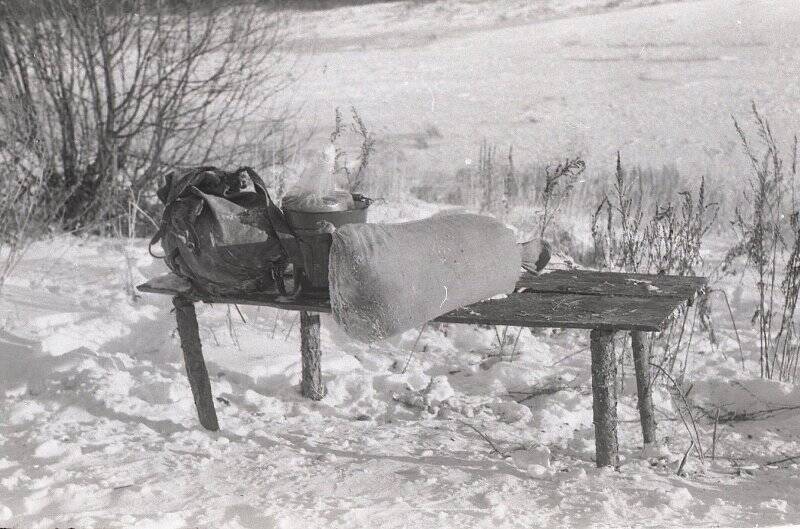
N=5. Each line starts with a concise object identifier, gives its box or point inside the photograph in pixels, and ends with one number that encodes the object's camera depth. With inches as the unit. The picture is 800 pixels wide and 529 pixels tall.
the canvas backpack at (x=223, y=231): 113.7
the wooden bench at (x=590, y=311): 110.1
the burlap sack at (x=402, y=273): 103.9
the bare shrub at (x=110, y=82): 239.0
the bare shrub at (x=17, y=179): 217.0
